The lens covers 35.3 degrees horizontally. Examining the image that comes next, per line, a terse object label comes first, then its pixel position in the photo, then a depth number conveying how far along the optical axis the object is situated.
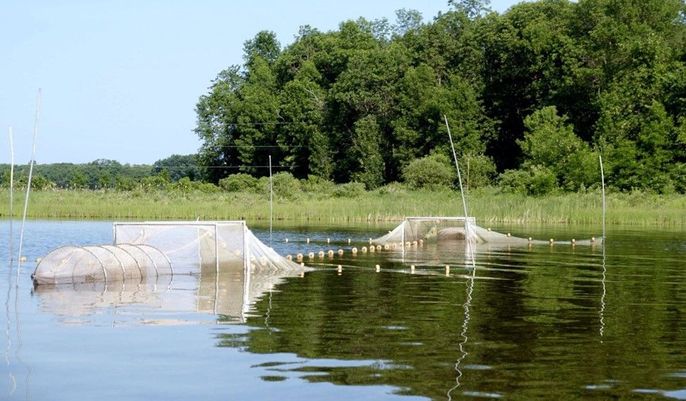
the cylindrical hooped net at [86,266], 24.62
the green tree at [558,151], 75.06
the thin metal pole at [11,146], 27.19
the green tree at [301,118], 106.75
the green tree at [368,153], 96.56
